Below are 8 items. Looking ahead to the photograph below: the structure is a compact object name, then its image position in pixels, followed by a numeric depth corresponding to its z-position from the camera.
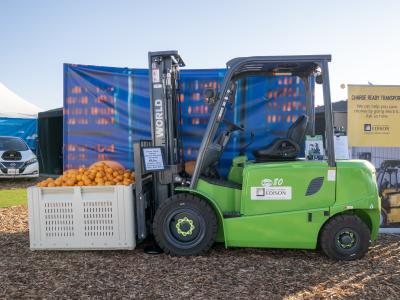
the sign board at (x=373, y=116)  6.08
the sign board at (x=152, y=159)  5.06
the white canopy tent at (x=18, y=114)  18.73
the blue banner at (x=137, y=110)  6.53
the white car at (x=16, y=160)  13.74
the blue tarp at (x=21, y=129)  16.23
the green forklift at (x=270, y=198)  4.77
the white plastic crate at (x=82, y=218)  5.08
